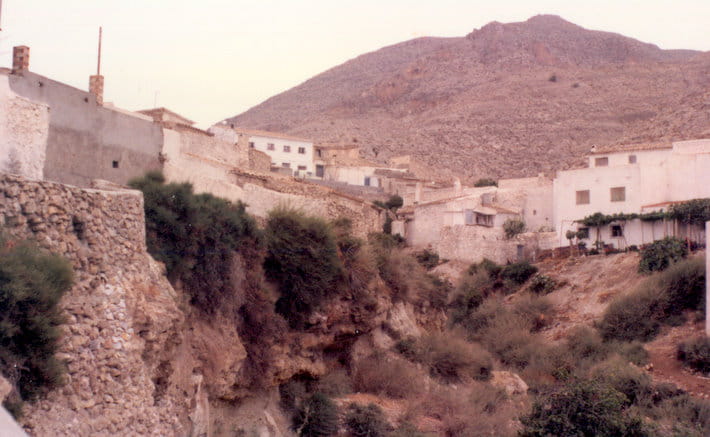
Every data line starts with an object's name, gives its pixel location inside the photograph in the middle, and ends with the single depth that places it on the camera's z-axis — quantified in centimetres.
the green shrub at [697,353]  2680
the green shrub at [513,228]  4191
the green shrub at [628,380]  2462
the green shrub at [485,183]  5703
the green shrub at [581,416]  1884
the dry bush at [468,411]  1983
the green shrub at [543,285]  3584
